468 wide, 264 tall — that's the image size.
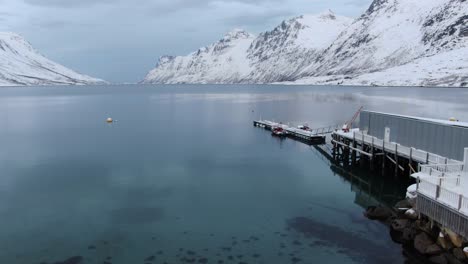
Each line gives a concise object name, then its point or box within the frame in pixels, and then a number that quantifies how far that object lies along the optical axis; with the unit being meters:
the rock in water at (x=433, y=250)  26.79
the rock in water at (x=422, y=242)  27.64
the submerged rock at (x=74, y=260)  27.94
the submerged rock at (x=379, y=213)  35.12
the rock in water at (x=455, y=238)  25.45
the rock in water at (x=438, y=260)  25.62
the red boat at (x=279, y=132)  84.88
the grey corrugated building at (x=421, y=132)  38.00
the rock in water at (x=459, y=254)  24.81
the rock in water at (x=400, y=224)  30.98
